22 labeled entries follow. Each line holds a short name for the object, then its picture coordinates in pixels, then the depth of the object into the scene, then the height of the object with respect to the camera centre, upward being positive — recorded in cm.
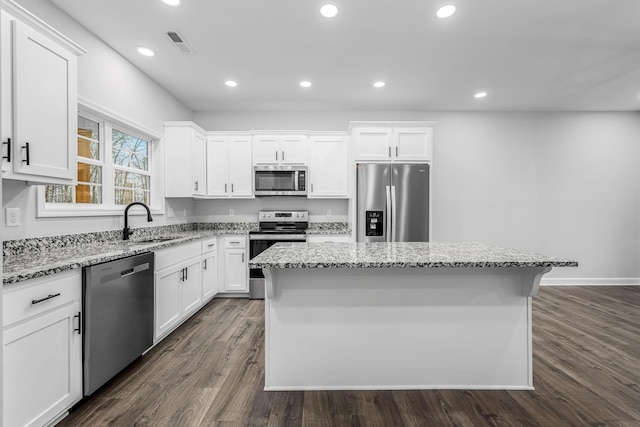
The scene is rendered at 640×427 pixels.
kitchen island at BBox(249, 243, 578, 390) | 214 -76
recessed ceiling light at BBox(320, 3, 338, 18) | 246 +155
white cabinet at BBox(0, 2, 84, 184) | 177 +66
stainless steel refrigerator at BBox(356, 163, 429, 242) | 409 +13
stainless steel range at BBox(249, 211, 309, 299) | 429 -36
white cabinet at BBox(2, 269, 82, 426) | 156 -72
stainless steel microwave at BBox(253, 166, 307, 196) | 458 +44
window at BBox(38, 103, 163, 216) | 262 +39
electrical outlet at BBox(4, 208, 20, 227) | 210 -4
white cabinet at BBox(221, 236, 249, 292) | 436 -70
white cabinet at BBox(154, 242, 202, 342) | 283 -71
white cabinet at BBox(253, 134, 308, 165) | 456 +89
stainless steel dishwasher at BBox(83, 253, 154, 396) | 198 -70
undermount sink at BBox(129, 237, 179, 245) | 303 -28
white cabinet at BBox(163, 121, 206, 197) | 409 +70
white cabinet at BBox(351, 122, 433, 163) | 421 +92
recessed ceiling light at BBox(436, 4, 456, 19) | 245 +155
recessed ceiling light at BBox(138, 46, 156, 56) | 308 +154
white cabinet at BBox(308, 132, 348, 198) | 460 +68
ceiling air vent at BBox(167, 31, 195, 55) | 283 +154
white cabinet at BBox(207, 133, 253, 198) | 459 +66
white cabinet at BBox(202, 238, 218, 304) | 387 -70
